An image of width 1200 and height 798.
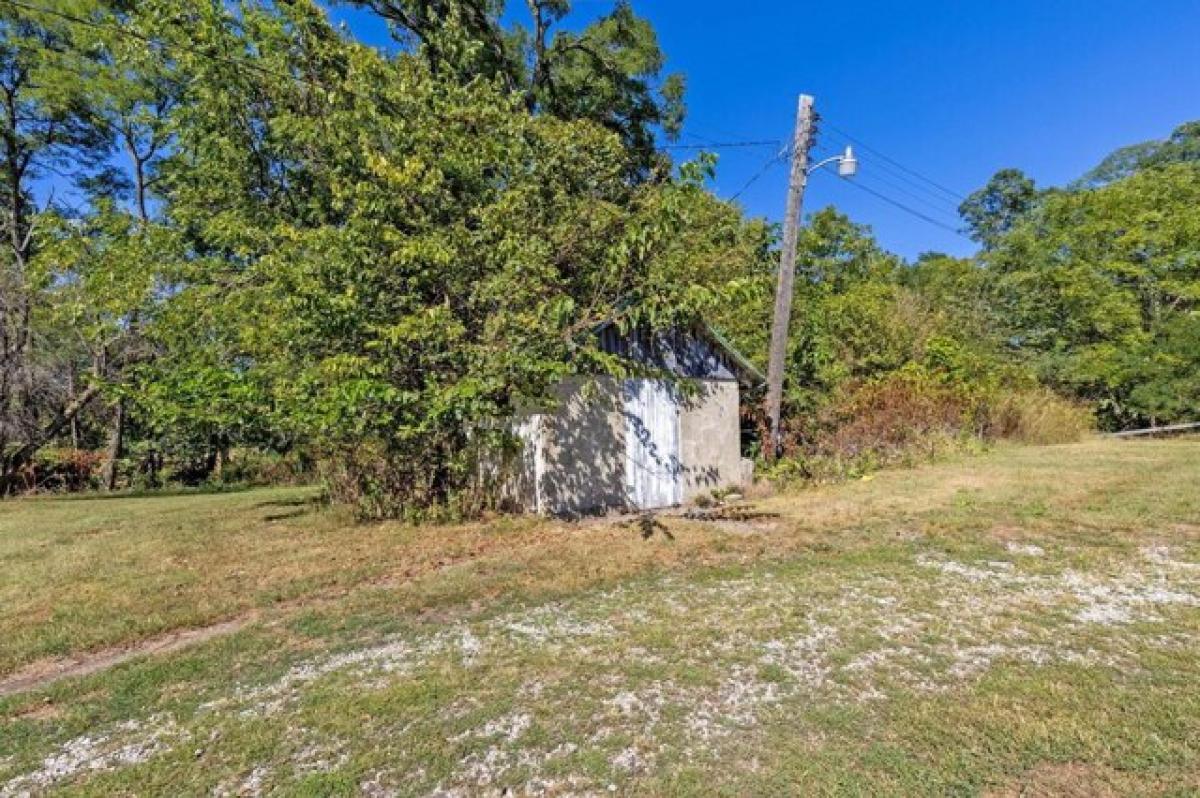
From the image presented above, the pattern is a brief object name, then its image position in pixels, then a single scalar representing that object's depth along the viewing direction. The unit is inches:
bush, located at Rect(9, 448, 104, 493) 613.9
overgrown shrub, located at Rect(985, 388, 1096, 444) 639.8
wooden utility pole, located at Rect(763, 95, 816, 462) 428.1
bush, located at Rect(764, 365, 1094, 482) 480.1
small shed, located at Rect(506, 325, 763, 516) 343.0
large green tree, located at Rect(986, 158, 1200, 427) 751.7
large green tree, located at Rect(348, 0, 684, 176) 658.5
